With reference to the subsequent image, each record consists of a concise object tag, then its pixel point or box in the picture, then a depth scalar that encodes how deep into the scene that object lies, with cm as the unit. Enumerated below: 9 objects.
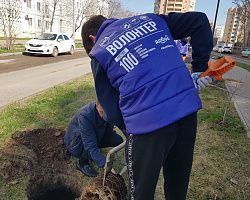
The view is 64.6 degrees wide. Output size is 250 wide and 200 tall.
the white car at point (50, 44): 1120
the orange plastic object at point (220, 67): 117
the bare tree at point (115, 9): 3744
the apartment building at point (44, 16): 2653
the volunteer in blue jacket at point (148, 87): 100
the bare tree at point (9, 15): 1182
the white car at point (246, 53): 2826
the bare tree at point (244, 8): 2600
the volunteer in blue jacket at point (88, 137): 199
